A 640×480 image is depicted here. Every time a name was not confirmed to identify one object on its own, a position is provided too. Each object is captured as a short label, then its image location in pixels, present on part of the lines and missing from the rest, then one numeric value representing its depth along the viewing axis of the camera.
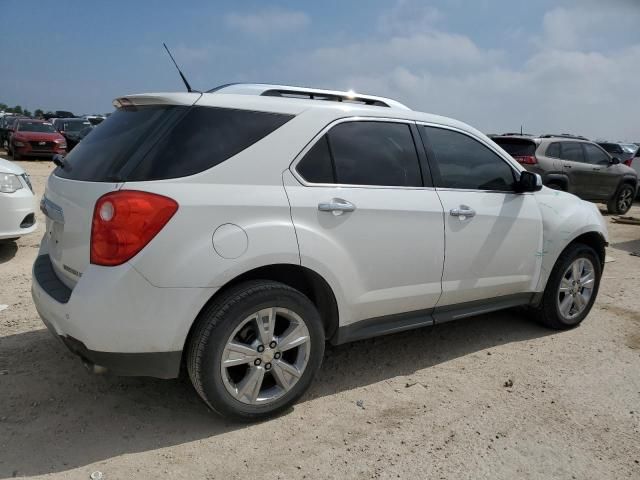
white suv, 2.48
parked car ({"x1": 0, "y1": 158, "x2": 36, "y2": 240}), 5.64
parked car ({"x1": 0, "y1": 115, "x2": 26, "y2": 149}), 22.55
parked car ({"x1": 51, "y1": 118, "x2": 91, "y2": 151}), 22.91
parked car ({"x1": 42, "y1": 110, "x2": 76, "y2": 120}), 50.49
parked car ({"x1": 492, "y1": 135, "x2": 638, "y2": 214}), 10.44
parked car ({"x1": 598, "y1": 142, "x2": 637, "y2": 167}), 20.11
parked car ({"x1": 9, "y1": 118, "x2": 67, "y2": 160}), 19.73
